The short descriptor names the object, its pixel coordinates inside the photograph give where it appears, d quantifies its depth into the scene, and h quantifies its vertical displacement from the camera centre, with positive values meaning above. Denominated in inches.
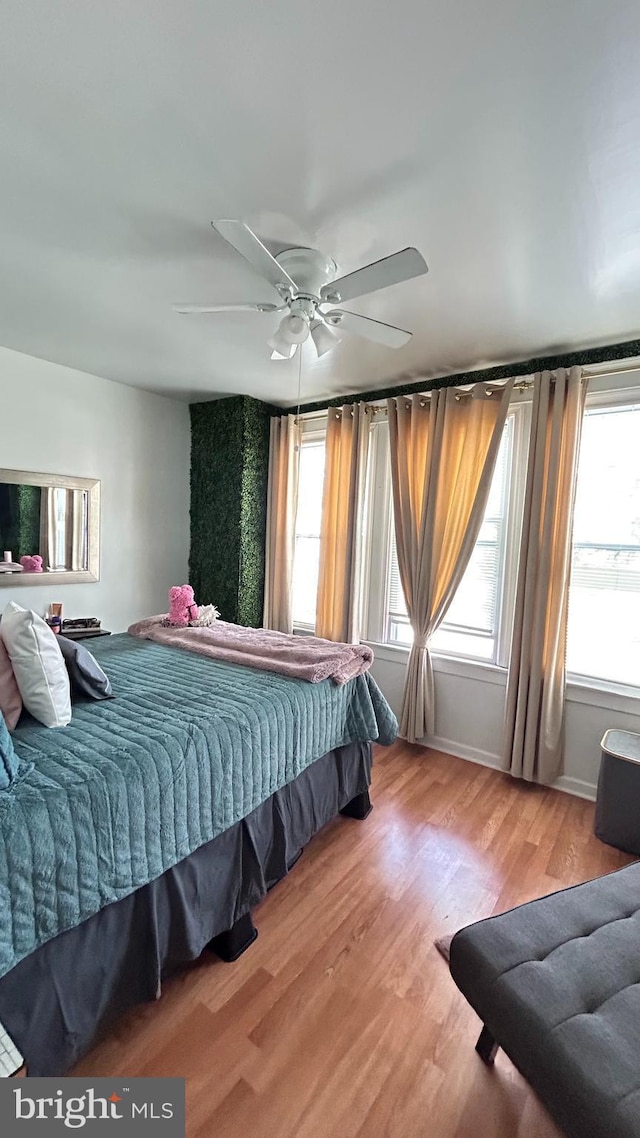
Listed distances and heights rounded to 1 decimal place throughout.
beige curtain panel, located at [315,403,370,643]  141.9 +3.9
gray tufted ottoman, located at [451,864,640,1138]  34.7 -40.5
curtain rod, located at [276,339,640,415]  102.5 +44.6
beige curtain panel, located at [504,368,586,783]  105.3 -8.5
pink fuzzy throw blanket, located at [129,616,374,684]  86.8 -24.8
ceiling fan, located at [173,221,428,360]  56.1 +35.7
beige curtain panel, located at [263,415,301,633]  159.9 +7.1
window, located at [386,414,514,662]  120.4 -12.9
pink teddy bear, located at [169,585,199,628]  121.2 -20.3
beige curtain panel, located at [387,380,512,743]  118.1 +12.7
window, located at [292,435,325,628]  160.1 +1.5
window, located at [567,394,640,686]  104.6 -0.7
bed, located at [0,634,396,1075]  44.0 -36.1
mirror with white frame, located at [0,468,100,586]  122.6 -0.5
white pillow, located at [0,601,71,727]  61.4 -19.3
